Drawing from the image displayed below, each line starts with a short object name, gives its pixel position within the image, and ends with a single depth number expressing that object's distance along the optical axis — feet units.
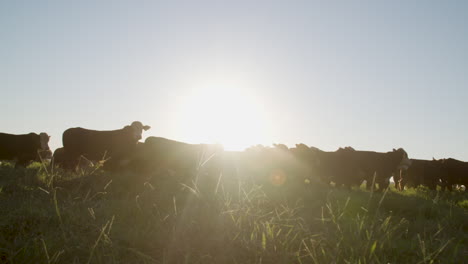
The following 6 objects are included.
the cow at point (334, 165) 53.47
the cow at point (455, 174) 63.93
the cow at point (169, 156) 39.86
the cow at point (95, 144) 42.73
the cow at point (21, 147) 49.42
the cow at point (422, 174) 64.18
